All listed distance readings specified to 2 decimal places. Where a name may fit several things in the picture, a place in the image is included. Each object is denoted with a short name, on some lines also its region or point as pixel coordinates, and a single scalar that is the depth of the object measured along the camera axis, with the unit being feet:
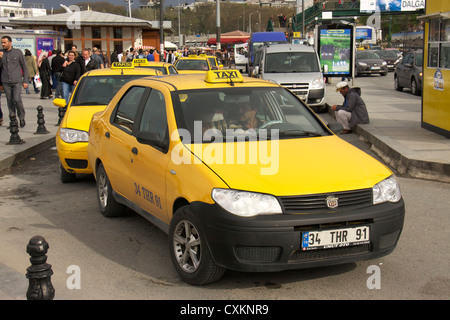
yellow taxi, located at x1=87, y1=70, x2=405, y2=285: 14.58
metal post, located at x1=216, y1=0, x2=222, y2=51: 166.83
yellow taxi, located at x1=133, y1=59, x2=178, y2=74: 38.75
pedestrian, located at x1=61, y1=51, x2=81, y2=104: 53.98
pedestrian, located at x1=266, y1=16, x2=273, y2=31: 177.27
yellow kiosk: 37.14
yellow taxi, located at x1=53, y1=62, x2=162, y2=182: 28.50
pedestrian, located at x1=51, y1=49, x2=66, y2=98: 73.00
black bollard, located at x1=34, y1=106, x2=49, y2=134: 44.13
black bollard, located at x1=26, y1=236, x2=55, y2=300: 13.20
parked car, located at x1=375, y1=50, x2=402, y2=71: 130.11
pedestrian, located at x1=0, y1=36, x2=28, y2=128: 44.52
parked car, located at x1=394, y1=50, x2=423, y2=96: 71.41
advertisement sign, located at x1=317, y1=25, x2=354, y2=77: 76.13
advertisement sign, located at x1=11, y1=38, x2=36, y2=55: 85.92
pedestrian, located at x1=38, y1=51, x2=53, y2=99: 73.15
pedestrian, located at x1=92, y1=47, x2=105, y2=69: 83.13
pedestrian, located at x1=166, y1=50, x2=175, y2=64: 131.16
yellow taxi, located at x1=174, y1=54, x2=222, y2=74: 75.82
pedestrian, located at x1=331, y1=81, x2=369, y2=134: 43.41
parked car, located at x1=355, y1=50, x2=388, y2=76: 112.68
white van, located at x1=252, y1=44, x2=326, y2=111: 59.16
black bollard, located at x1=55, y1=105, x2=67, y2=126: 48.07
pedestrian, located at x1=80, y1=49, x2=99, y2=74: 59.82
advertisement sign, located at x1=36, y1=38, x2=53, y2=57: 90.27
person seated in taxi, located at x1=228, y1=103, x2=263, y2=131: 18.53
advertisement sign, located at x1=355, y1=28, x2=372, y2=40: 257.75
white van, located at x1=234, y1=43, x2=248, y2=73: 151.94
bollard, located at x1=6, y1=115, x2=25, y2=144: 39.37
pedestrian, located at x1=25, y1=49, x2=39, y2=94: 74.98
